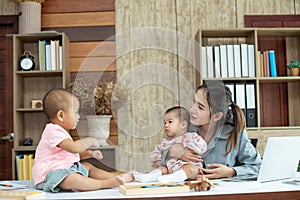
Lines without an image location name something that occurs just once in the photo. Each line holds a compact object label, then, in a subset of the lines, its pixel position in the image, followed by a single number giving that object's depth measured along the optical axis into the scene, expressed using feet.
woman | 7.54
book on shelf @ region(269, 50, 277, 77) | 13.43
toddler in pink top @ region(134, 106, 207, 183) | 6.45
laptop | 6.19
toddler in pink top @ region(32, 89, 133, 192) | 5.64
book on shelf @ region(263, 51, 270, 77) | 13.42
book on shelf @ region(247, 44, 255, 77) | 13.20
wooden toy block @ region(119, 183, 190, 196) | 5.12
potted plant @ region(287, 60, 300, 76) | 13.44
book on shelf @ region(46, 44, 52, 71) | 13.28
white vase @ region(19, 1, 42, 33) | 13.39
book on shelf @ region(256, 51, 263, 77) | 13.24
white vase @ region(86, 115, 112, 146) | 12.86
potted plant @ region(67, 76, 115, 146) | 12.46
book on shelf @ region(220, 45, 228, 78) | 13.19
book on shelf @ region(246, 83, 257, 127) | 13.11
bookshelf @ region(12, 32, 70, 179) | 13.20
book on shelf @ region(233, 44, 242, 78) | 13.17
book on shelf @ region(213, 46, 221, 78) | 13.21
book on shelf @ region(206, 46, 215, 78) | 13.21
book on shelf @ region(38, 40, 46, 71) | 13.28
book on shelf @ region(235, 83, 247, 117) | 13.11
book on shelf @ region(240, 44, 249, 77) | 13.17
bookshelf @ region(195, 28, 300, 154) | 13.79
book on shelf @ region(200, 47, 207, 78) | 13.20
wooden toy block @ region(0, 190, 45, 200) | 4.99
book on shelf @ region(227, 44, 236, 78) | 13.20
